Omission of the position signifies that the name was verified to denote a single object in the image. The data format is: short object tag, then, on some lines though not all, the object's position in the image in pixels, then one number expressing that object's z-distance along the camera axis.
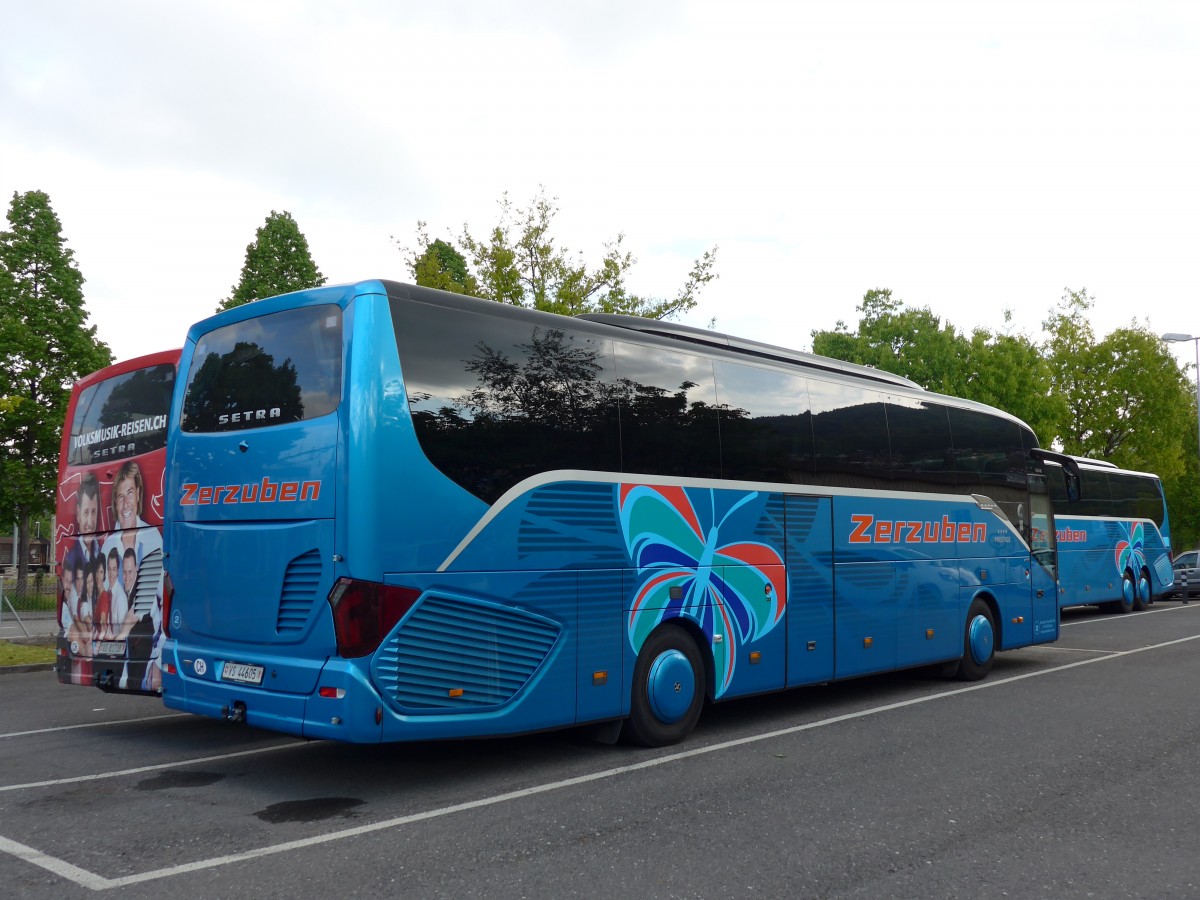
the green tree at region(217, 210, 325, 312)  37.78
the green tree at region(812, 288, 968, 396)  46.88
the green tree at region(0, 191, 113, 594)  34.81
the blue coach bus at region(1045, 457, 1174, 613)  24.38
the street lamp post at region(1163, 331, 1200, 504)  36.47
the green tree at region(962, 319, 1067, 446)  39.72
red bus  9.16
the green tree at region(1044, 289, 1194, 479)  42.94
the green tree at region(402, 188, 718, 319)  21.94
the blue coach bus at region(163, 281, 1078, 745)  6.69
